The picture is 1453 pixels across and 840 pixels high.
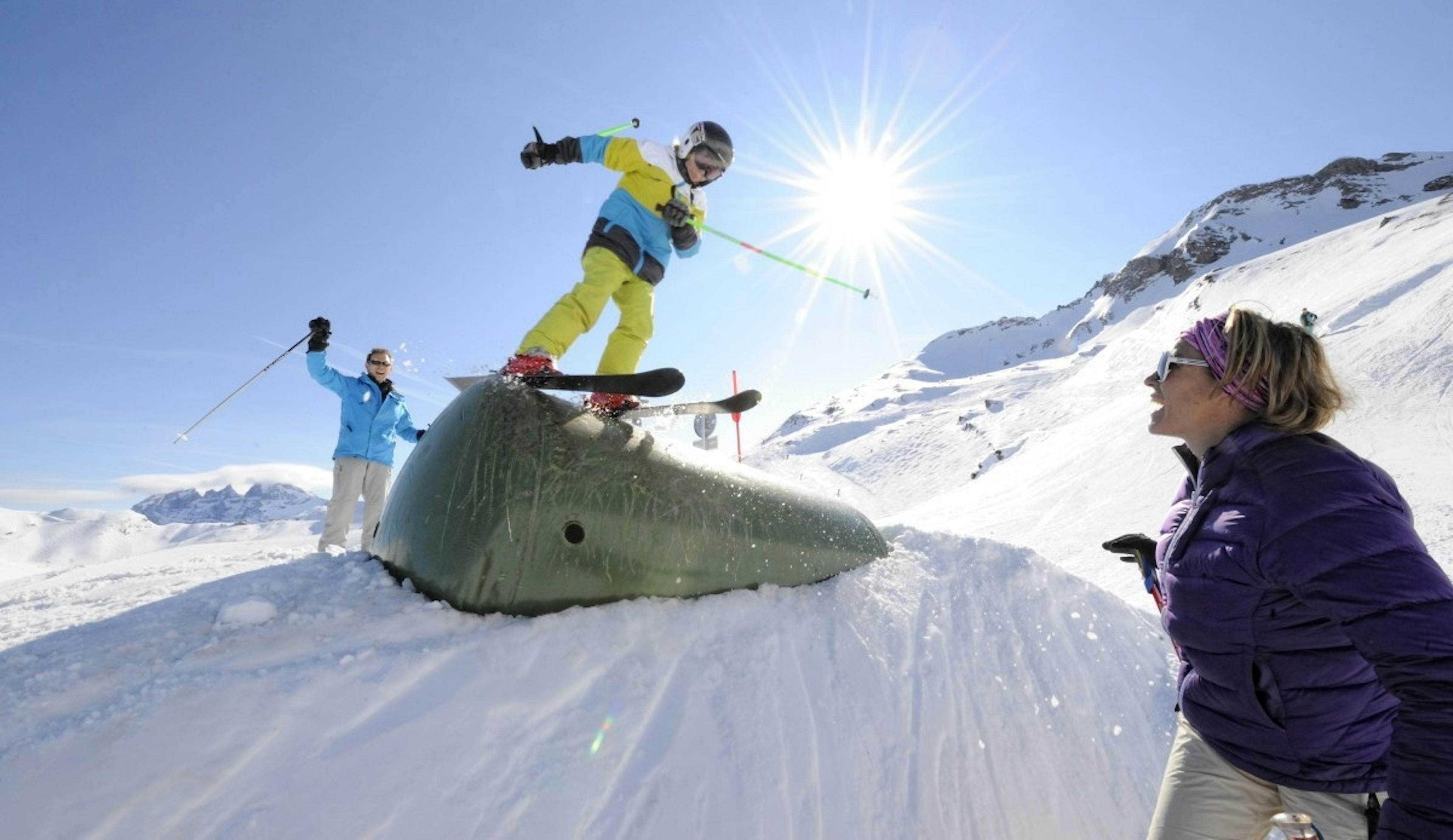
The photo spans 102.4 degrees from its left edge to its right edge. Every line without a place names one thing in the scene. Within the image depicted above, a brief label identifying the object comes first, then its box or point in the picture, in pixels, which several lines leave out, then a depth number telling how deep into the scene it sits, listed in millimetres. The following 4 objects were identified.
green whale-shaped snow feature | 2291
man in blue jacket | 5672
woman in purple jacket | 1120
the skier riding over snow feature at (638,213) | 3727
